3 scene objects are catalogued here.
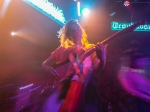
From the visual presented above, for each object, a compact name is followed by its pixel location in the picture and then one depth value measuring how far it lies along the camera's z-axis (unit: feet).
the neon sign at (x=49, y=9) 6.59
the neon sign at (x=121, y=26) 9.36
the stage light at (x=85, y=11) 9.13
